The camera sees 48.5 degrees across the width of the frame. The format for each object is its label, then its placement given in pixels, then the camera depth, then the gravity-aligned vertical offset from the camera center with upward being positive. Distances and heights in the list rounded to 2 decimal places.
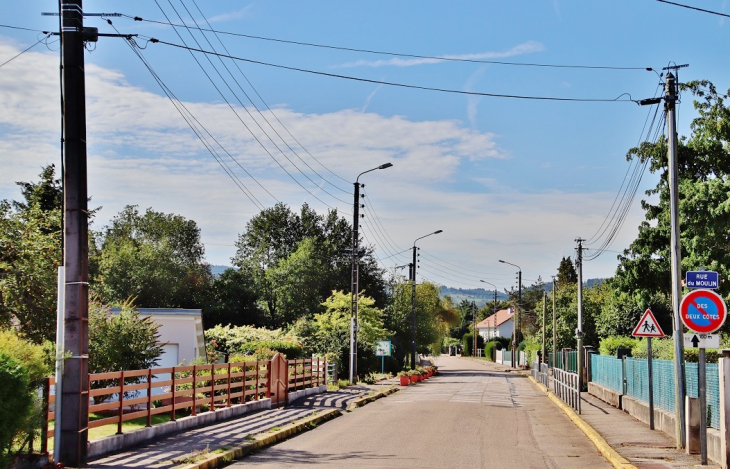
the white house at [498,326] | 156.54 -4.56
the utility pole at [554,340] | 46.13 -2.27
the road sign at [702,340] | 13.27 -0.60
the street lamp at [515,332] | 82.36 -3.19
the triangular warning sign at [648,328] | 19.72 -0.59
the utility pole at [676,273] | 15.13 +0.58
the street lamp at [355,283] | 37.78 +0.90
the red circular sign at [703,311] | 13.27 -0.12
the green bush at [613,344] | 37.72 -1.92
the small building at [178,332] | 31.38 -1.19
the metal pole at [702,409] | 12.96 -1.76
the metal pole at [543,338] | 55.34 -2.49
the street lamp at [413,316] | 60.31 -1.08
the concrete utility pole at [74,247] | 11.86 +0.81
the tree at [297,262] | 76.75 +3.95
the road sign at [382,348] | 50.17 -2.92
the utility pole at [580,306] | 37.95 -0.14
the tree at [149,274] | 68.69 +2.40
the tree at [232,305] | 69.29 -0.29
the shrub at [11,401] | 9.02 -1.14
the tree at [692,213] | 28.44 +3.36
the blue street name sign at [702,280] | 13.72 +0.40
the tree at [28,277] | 22.08 +0.65
